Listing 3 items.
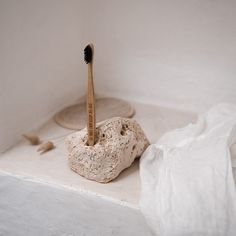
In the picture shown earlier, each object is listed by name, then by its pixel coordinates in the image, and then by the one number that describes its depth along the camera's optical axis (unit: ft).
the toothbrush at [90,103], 2.56
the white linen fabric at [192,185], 2.14
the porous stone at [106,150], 2.66
